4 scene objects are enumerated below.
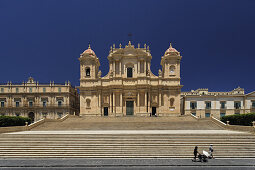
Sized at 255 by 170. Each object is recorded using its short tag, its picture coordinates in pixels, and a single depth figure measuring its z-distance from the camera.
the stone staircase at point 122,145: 15.38
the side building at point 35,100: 47.19
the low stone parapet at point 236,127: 22.45
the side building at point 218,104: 46.84
